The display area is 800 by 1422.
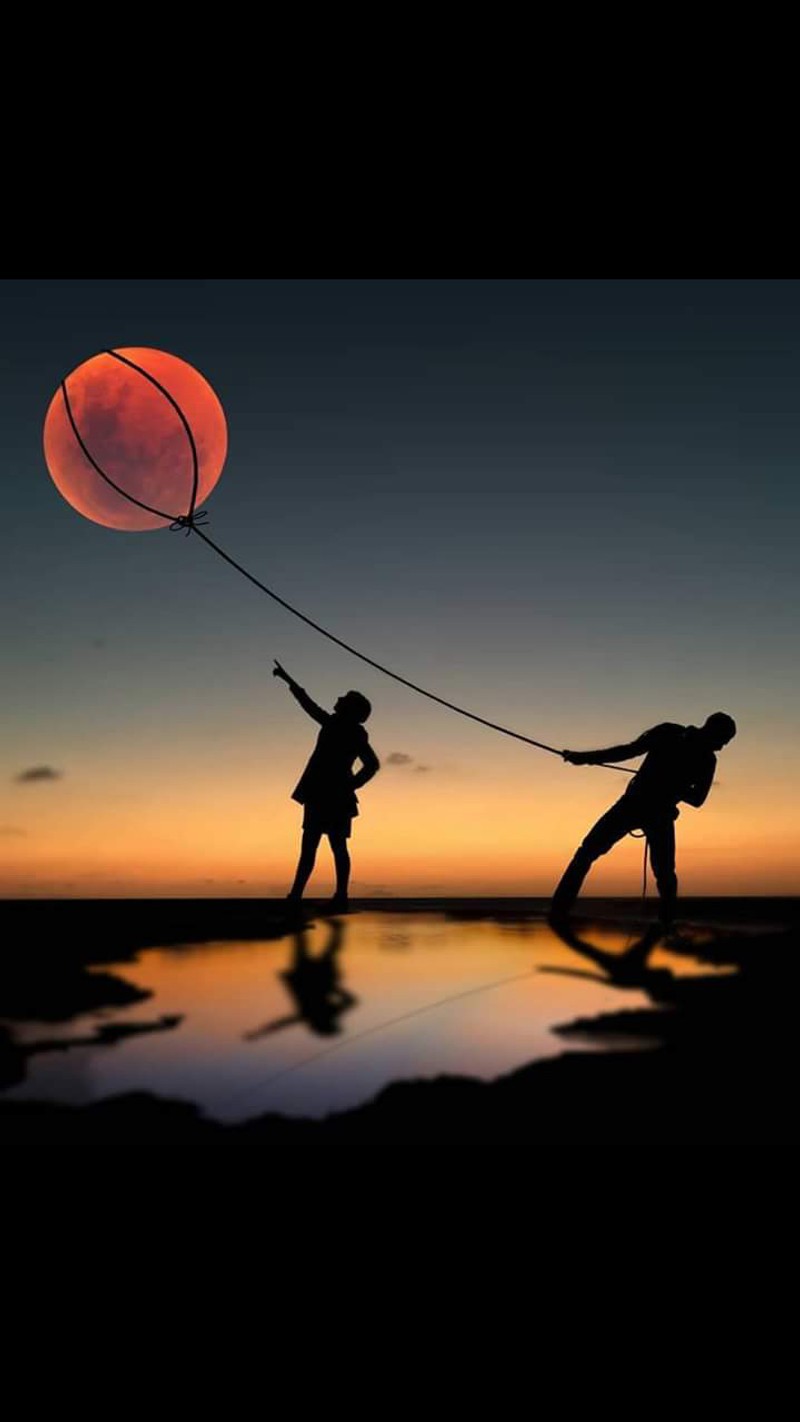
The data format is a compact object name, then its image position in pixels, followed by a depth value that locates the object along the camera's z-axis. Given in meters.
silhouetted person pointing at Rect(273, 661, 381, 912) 11.29
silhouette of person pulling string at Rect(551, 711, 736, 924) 9.77
